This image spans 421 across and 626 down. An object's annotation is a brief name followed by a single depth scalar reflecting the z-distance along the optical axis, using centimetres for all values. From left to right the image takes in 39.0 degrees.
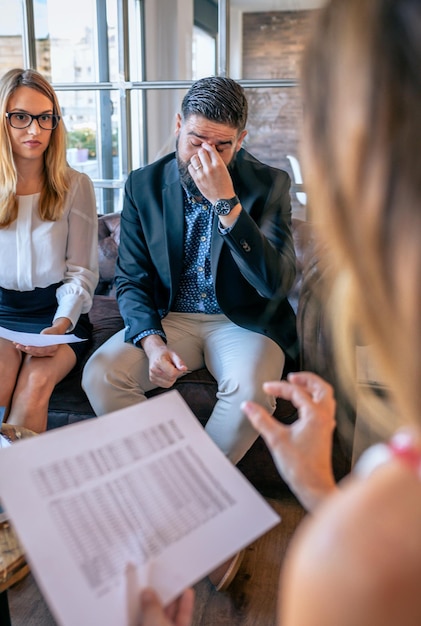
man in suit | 183
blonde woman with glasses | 209
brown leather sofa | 146
